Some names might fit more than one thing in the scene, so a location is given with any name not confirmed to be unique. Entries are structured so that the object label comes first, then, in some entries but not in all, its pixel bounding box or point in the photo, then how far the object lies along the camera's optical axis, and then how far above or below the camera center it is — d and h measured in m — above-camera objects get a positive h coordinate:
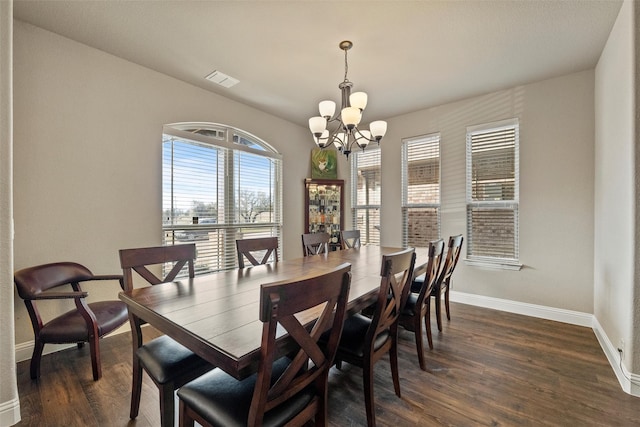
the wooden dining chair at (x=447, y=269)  2.70 -0.60
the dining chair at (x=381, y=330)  1.60 -0.78
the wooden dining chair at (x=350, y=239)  3.84 -0.40
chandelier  2.38 +0.83
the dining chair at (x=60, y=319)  2.04 -0.84
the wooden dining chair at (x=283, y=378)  0.98 -0.70
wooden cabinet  4.93 +0.08
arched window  3.36 +0.30
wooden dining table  1.05 -0.50
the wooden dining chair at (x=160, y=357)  1.38 -0.79
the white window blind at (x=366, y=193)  4.86 +0.33
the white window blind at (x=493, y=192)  3.59 +0.25
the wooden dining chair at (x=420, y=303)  2.15 -0.77
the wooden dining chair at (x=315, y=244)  3.28 -0.39
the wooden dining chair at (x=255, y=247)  2.54 -0.34
